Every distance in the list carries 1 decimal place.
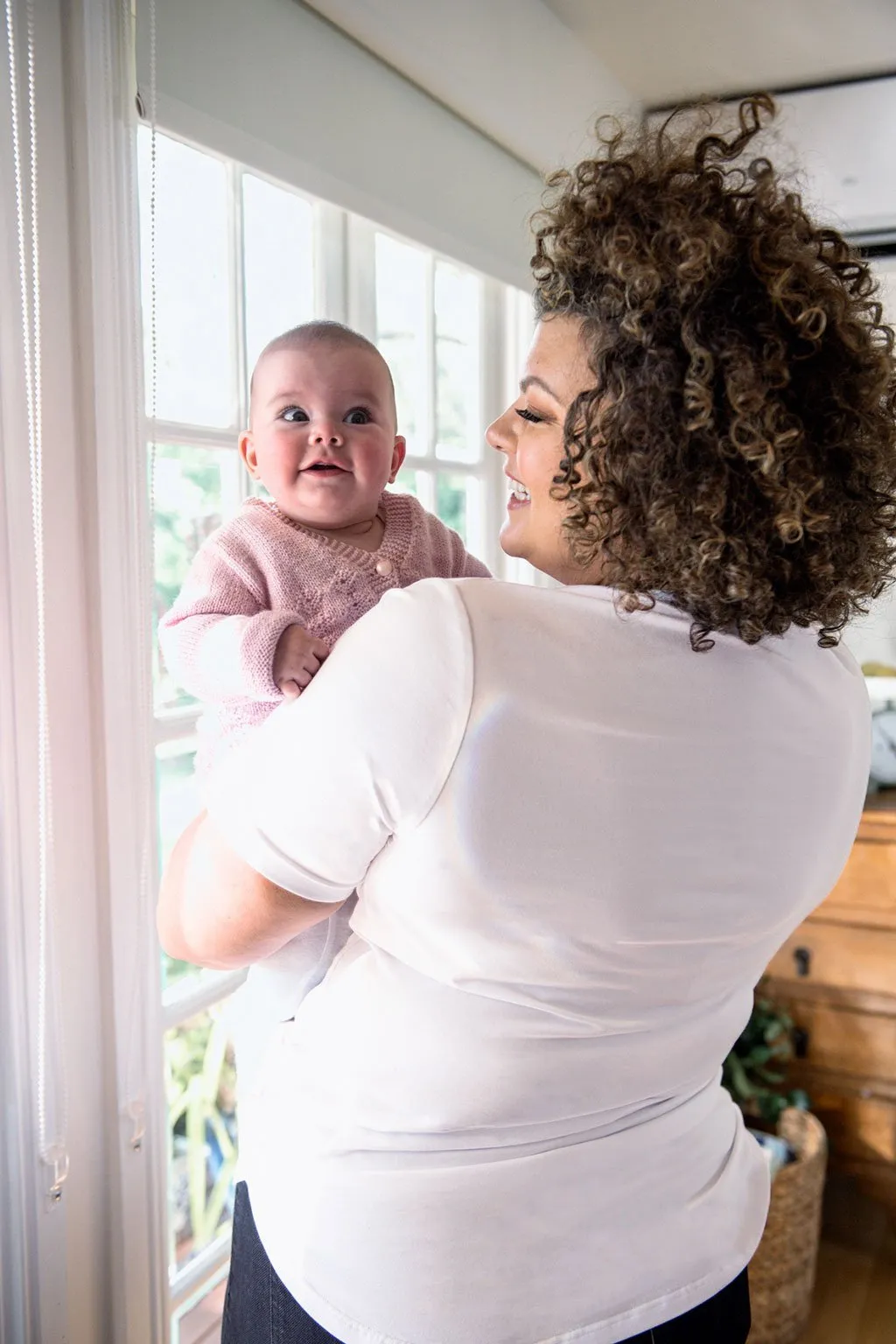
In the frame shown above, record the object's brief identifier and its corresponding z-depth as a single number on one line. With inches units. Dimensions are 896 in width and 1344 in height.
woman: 26.3
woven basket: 86.9
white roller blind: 48.9
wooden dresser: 102.6
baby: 40.0
